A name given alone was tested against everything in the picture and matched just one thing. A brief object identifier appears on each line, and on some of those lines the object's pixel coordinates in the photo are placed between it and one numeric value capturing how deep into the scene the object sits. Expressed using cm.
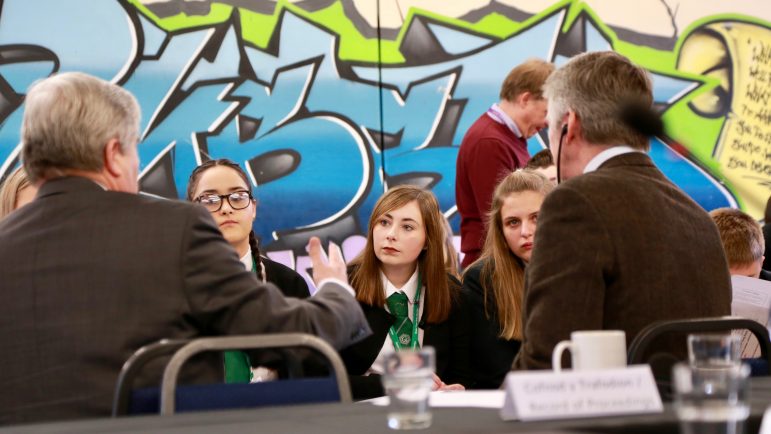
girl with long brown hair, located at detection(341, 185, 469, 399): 493
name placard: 321
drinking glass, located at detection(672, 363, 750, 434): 295
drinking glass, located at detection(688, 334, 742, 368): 315
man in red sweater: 639
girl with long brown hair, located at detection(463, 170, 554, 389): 501
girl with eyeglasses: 497
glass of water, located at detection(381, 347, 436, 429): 322
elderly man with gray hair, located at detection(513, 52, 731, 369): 376
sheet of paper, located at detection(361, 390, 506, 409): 340
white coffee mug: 345
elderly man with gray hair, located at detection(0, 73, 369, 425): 365
